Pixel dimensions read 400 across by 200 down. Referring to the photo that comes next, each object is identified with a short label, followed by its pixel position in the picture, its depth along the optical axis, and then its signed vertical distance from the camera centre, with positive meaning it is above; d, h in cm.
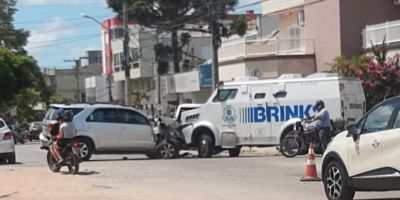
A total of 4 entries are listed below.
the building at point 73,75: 12206 +478
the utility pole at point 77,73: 11524 +482
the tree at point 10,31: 7500 +737
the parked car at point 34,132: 6040 -204
